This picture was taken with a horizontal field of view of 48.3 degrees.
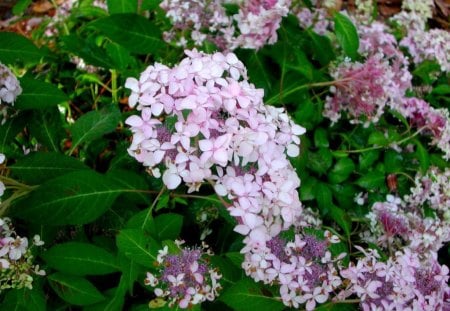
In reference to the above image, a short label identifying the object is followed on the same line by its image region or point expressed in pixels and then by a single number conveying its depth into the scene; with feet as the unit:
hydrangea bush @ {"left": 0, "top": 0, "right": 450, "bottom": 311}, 1.19
